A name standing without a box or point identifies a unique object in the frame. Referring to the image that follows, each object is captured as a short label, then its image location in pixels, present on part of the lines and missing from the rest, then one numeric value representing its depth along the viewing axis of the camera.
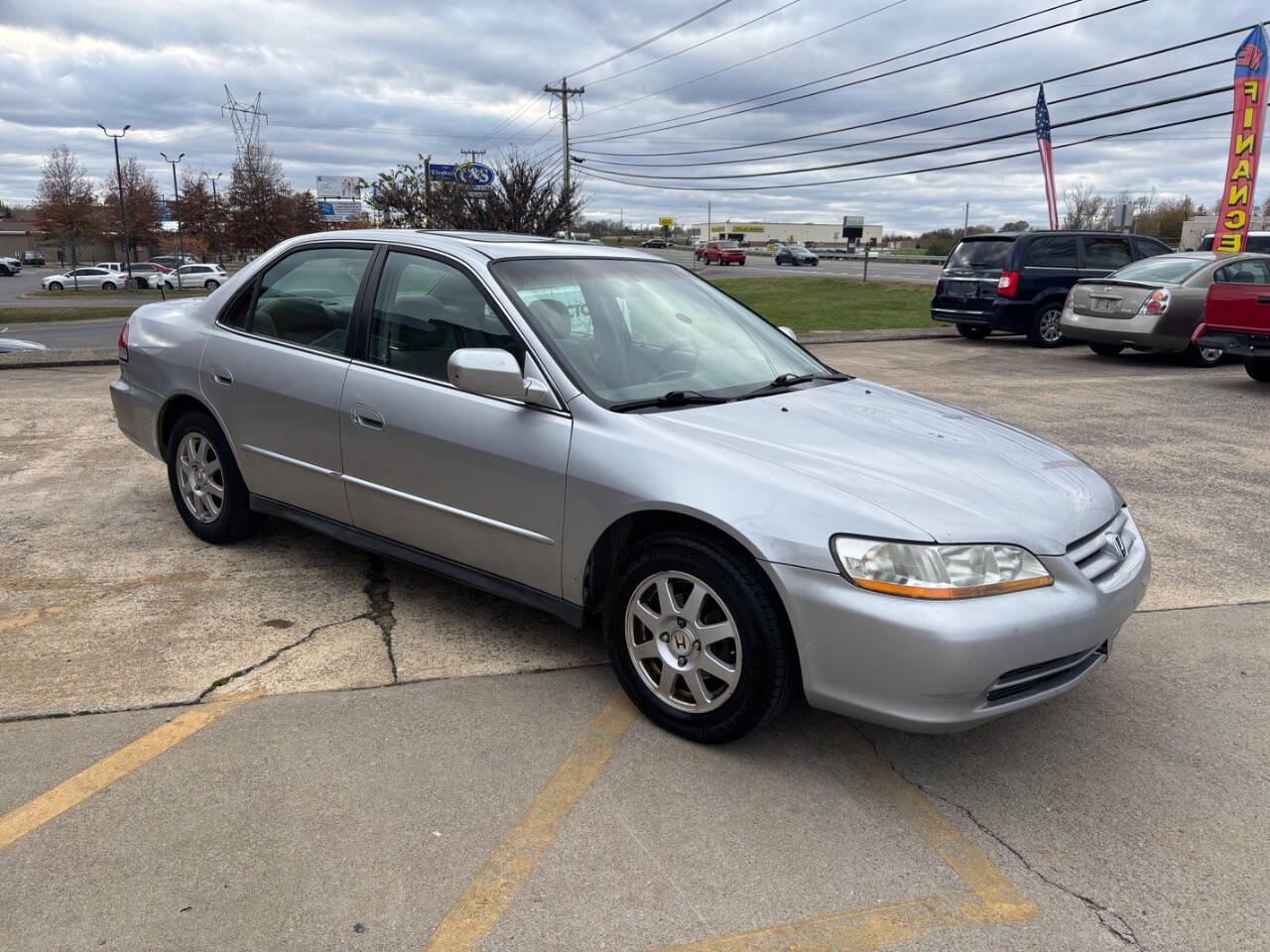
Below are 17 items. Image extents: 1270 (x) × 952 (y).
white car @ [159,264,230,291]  54.97
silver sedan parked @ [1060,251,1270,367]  12.17
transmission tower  59.21
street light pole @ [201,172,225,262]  61.22
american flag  26.38
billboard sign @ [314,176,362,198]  121.00
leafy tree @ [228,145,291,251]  55.59
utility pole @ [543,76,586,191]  53.86
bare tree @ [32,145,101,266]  67.88
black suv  14.59
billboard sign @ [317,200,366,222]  91.06
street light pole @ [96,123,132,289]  49.25
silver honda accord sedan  2.81
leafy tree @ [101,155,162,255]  74.19
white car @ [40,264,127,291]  57.47
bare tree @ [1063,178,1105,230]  66.72
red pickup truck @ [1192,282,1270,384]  10.02
